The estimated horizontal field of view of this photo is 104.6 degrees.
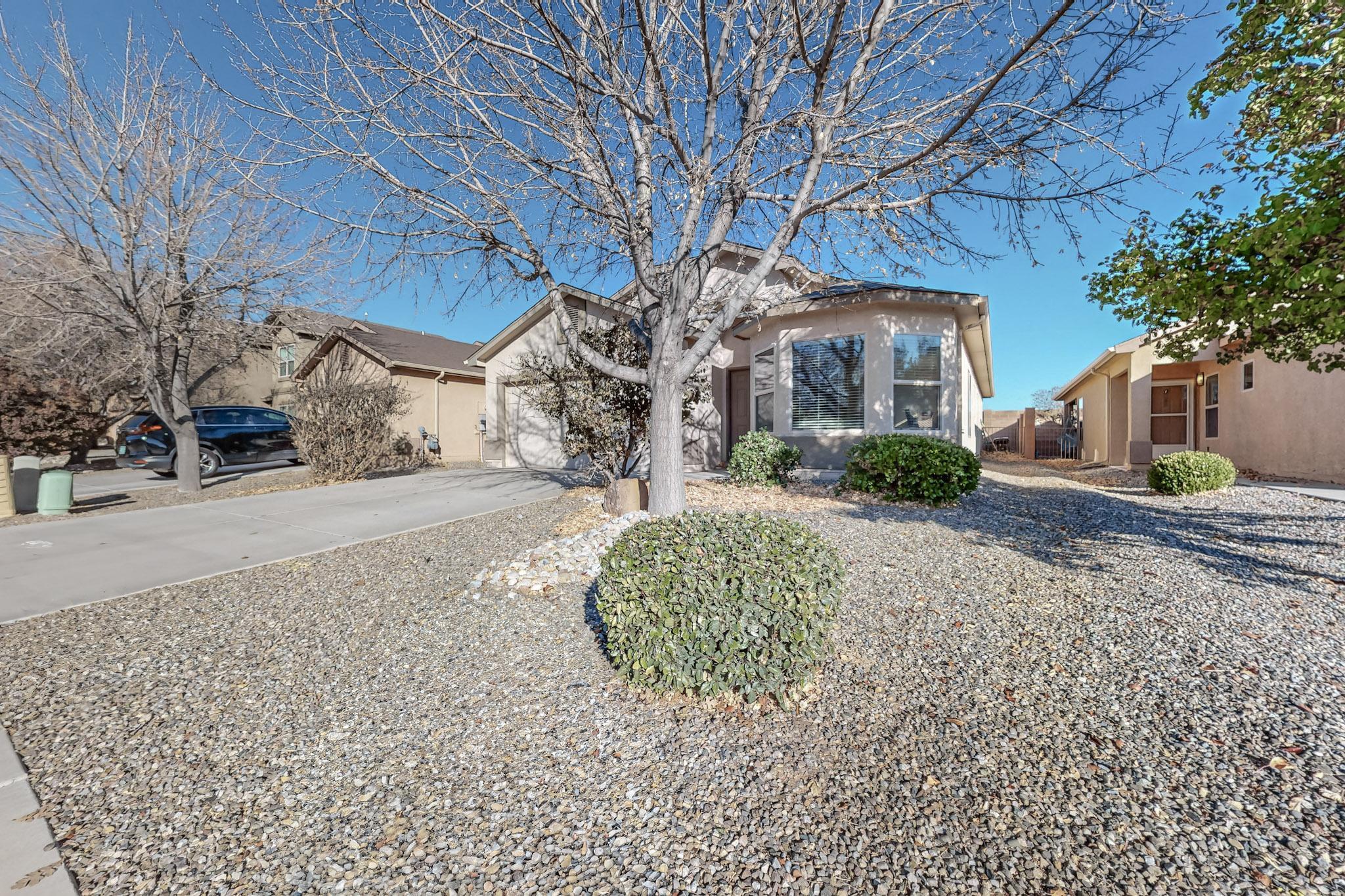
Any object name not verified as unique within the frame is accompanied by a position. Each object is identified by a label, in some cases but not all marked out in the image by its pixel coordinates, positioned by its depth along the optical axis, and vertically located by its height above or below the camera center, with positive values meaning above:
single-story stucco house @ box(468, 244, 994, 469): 9.16 +1.49
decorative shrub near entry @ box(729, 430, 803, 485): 7.95 -0.31
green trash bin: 7.52 -0.62
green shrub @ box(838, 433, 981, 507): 6.61 -0.40
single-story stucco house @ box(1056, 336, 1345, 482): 9.66 +0.54
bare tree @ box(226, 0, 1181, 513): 4.07 +2.86
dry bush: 9.43 +0.34
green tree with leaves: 3.29 +1.44
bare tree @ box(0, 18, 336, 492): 7.54 +3.35
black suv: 11.12 +0.19
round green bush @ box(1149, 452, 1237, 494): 7.61 -0.56
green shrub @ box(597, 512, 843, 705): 2.53 -0.85
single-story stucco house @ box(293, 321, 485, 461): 15.41 +2.13
